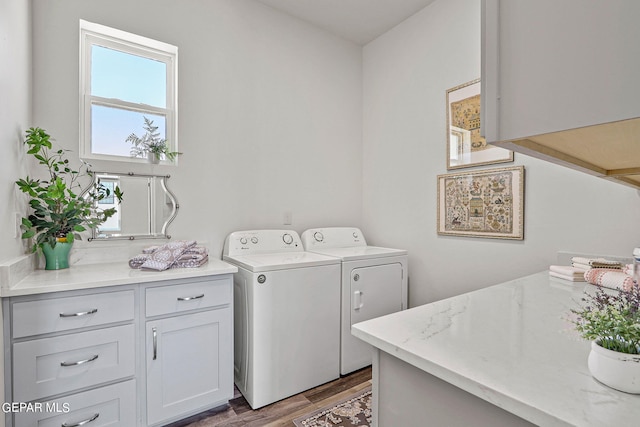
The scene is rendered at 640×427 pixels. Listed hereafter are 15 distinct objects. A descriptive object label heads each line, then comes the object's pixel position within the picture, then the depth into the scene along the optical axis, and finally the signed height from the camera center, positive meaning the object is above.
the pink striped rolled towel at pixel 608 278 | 1.24 -0.28
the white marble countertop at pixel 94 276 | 1.33 -0.34
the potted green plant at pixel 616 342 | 0.56 -0.25
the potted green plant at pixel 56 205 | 1.60 +0.03
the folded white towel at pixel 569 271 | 1.47 -0.29
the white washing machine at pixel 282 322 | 1.90 -0.73
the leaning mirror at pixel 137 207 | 1.99 +0.03
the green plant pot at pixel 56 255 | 1.68 -0.25
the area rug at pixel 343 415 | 1.75 -1.21
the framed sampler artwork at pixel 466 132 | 2.21 +0.61
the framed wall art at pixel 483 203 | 2.05 +0.06
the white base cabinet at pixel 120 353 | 1.33 -0.71
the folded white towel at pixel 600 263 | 1.46 -0.25
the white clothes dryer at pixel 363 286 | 2.25 -0.58
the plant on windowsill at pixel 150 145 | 2.12 +0.46
